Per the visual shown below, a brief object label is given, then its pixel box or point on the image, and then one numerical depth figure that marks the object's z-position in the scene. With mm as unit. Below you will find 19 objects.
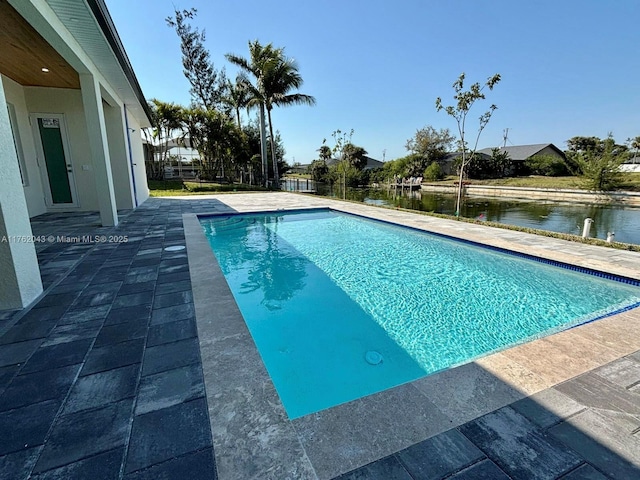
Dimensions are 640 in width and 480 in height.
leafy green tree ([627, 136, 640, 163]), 42169
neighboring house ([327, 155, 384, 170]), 45594
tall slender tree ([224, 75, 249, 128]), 18903
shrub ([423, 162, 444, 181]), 30203
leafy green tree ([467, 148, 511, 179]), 29156
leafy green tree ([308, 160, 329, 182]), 29803
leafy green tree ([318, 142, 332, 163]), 40319
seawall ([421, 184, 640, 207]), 17609
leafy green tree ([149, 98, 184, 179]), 17328
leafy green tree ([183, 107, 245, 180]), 18359
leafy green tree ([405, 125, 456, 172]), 34969
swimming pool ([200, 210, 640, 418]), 2604
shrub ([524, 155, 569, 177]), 29094
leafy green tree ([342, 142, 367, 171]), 33875
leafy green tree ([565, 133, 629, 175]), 19409
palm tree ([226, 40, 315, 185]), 16141
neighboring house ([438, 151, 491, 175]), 35031
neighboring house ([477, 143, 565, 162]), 33728
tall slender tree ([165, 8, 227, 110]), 21703
